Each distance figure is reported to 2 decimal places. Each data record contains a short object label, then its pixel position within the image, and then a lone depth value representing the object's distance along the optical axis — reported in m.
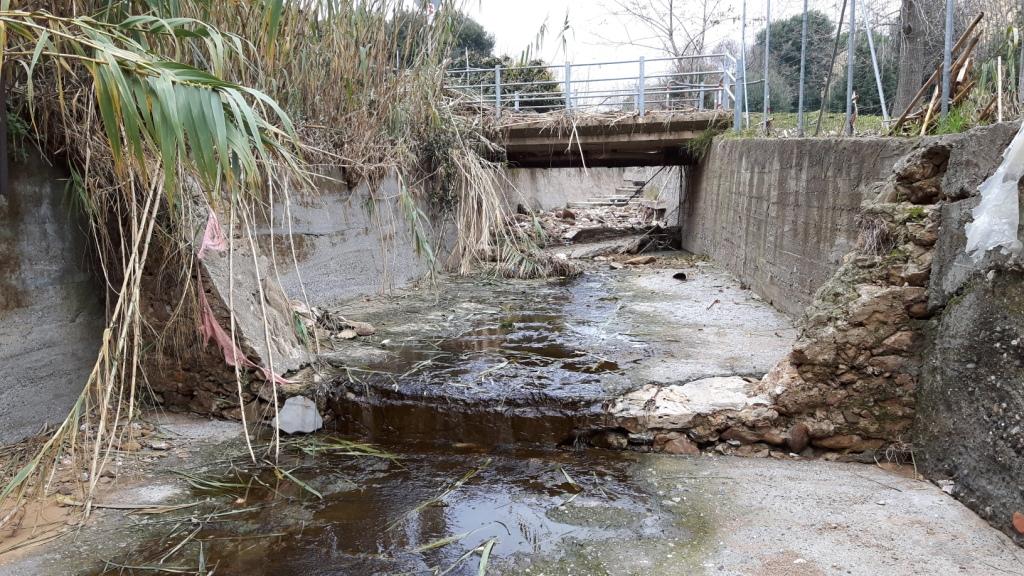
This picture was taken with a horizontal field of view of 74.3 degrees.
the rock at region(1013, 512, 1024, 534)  2.40
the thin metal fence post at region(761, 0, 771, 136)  6.39
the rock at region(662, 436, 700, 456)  3.38
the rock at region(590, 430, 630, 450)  3.46
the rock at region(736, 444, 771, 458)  3.35
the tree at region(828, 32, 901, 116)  10.11
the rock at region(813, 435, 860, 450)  3.28
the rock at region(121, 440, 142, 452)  3.47
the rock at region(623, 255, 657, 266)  9.51
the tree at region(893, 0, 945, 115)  7.14
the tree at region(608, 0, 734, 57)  18.47
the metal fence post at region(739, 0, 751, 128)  7.23
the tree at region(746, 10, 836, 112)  12.59
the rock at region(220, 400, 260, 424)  3.92
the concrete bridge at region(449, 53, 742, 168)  9.59
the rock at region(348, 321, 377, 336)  5.09
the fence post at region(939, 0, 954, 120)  3.30
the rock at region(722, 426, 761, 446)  3.38
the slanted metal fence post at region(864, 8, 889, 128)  4.68
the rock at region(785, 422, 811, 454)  3.32
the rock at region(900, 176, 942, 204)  3.09
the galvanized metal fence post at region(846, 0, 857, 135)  4.54
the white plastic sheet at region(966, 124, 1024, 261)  2.46
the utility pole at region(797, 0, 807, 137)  5.49
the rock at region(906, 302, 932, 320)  3.09
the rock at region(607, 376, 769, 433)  3.41
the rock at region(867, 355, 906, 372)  3.18
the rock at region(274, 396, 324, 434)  3.80
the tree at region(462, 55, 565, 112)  10.35
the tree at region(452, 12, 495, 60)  18.06
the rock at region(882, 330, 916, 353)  3.14
